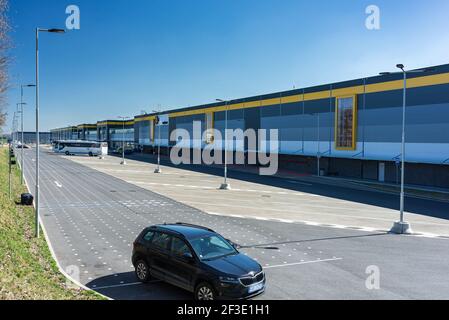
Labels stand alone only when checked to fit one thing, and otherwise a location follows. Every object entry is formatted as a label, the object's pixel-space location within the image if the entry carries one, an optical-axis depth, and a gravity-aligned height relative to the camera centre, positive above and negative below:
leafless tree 19.49 +4.46
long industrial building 36.50 +2.60
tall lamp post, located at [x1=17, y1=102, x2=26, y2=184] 38.72 +2.66
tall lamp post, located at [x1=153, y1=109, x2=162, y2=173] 53.38 -3.18
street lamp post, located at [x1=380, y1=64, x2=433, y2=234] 19.41 -3.91
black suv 9.64 -3.05
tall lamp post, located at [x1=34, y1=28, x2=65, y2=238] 16.33 +0.90
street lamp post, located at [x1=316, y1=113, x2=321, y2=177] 49.16 +0.72
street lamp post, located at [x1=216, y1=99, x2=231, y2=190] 36.24 -3.59
